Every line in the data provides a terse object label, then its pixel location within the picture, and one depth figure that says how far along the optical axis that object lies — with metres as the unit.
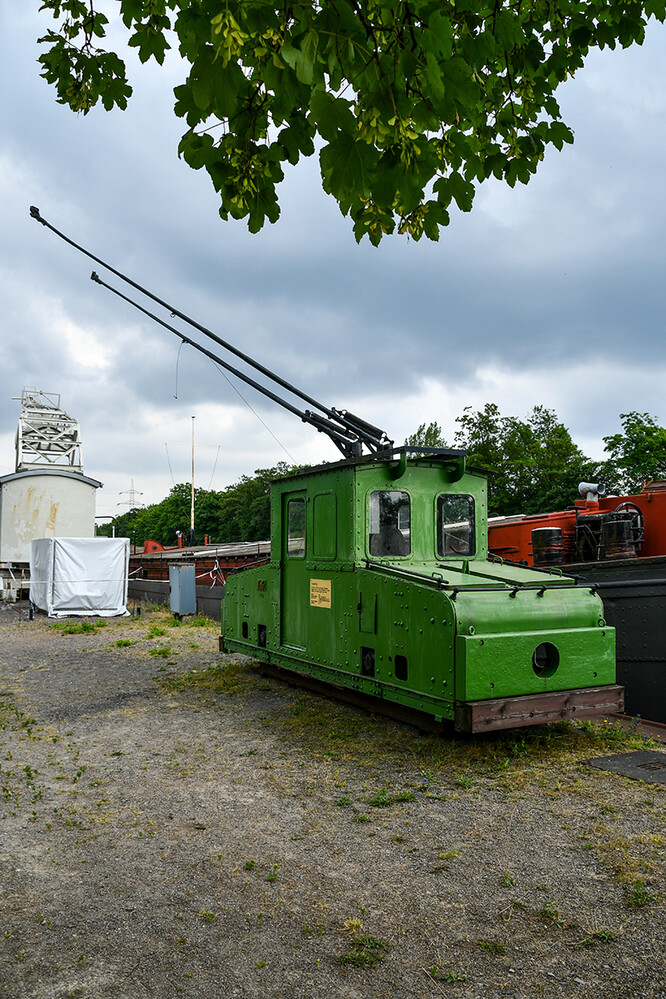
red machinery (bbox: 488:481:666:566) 9.44
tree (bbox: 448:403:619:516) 35.00
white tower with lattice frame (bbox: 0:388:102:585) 28.45
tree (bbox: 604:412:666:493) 33.41
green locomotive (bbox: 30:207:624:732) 6.30
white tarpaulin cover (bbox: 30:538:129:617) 20.58
